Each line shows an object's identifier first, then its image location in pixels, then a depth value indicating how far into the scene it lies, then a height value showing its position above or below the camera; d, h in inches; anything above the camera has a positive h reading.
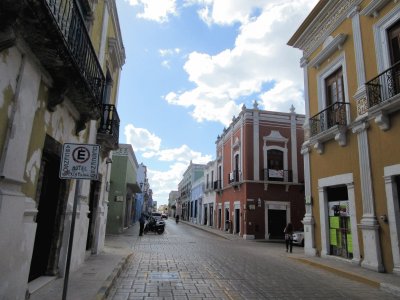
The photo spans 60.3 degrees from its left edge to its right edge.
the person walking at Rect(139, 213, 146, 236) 930.7 -0.3
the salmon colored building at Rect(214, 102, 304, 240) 1006.7 +158.1
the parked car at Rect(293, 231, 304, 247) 818.8 -21.3
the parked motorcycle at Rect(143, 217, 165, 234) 1026.7 -7.7
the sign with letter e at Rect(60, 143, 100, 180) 199.6 +34.7
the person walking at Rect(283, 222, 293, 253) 629.3 -9.5
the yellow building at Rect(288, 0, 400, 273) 382.9 +127.4
